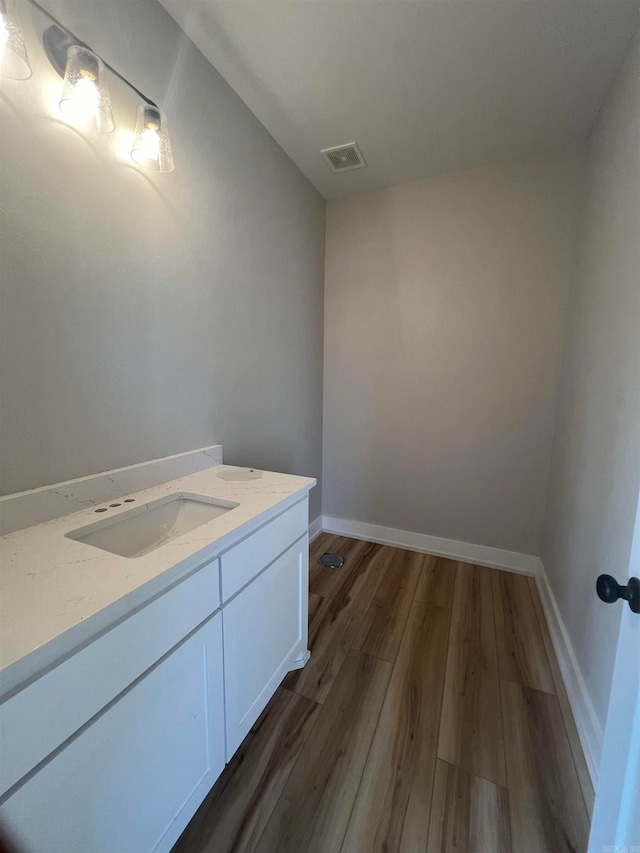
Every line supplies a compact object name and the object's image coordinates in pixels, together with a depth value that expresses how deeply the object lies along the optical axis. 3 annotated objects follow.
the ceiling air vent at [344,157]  1.96
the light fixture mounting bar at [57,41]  0.92
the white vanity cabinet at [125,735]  0.54
